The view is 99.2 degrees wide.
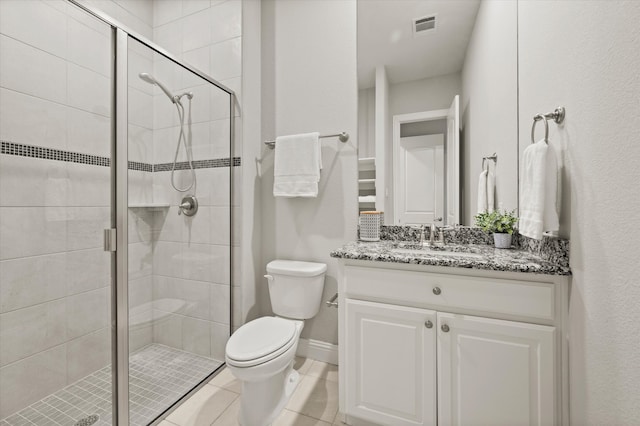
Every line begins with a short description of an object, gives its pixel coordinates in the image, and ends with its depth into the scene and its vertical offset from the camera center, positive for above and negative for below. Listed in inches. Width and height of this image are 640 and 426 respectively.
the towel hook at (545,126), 39.3 +12.6
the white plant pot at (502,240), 52.7 -5.5
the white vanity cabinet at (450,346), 37.9 -20.9
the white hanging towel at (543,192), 37.4 +2.8
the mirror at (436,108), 55.8 +23.4
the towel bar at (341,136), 68.7 +19.5
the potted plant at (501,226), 52.4 -2.8
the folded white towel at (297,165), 69.4 +12.3
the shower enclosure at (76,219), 47.8 -1.2
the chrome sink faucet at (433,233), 59.7 -4.9
